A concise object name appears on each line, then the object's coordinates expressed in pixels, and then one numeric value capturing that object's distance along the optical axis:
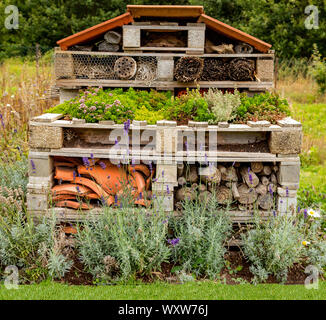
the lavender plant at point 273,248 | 4.01
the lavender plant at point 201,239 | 4.07
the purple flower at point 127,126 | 4.11
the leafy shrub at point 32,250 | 4.00
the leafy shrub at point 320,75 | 12.01
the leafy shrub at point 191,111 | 4.69
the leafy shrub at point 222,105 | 4.66
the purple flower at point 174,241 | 3.99
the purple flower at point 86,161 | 4.09
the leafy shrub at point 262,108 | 4.89
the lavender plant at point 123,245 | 3.88
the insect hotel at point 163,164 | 4.48
